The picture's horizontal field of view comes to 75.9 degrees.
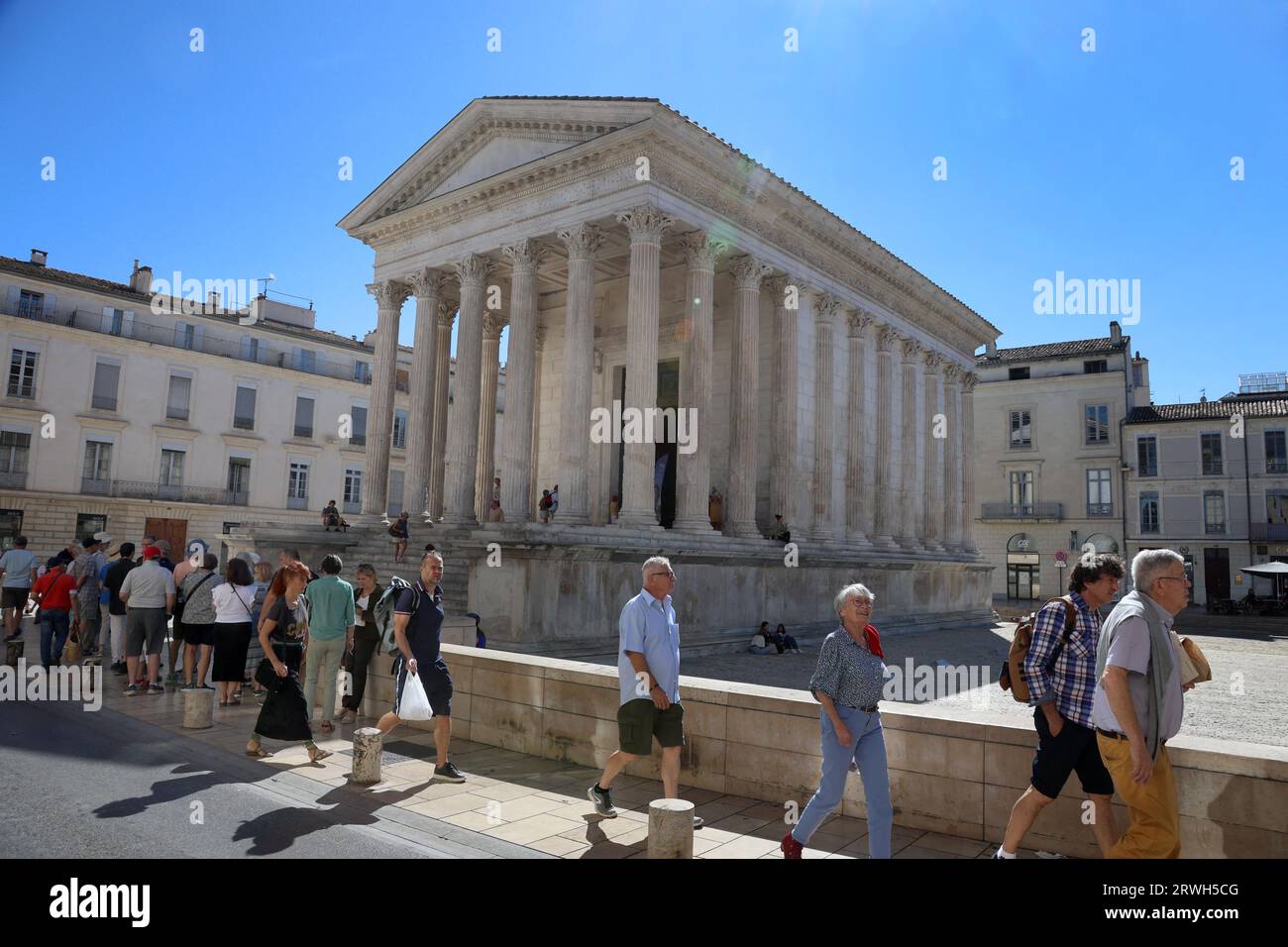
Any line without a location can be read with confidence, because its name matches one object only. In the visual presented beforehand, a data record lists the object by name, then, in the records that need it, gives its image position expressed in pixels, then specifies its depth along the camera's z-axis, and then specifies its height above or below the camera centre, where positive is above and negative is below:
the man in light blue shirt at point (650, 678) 5.72 -0.99
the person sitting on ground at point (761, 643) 17.44 -2.25
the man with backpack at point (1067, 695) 4.48 -0.84
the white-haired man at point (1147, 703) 3.87 -0.75
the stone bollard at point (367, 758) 6.83 -1.87
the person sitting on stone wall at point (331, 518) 21.91 +0.34
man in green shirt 8.27 -0.91
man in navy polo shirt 7.00 -1.01
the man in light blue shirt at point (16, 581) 13.44 -0.91
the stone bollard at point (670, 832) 4.83 -1.74
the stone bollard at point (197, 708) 8.66 -1.89
